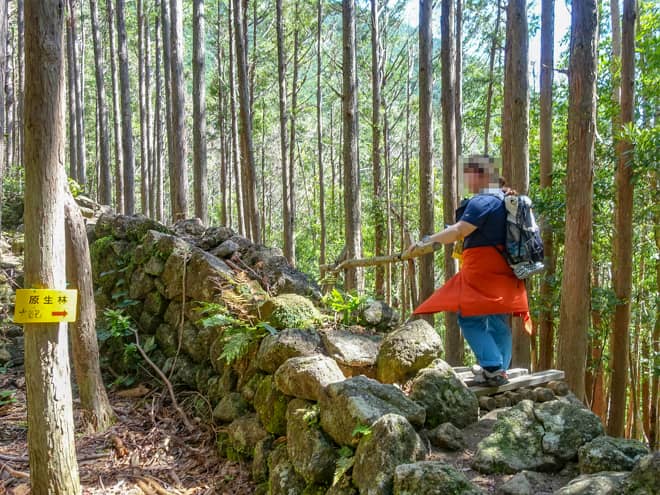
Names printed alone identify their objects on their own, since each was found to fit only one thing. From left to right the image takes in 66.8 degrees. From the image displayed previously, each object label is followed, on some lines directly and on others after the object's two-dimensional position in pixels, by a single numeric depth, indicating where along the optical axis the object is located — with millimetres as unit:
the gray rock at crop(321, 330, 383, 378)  3867
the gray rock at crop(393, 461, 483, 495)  2137
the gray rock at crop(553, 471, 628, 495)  1877
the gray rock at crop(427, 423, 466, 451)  2943
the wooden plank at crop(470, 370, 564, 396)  3725
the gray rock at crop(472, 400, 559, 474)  2604
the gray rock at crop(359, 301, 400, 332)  4699
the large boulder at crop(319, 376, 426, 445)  2887
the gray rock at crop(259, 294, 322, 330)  4422
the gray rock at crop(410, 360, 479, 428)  3188
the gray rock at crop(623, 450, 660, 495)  1746
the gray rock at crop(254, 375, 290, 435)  3836
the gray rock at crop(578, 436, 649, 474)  2213
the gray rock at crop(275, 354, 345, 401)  3398
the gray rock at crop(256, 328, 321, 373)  3951
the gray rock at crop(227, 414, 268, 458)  4074
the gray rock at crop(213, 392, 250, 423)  4449
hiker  3627
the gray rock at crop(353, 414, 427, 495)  2453
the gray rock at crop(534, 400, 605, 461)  2635
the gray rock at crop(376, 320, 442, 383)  3590
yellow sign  3236
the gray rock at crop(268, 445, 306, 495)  3232
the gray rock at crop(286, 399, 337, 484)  3016
